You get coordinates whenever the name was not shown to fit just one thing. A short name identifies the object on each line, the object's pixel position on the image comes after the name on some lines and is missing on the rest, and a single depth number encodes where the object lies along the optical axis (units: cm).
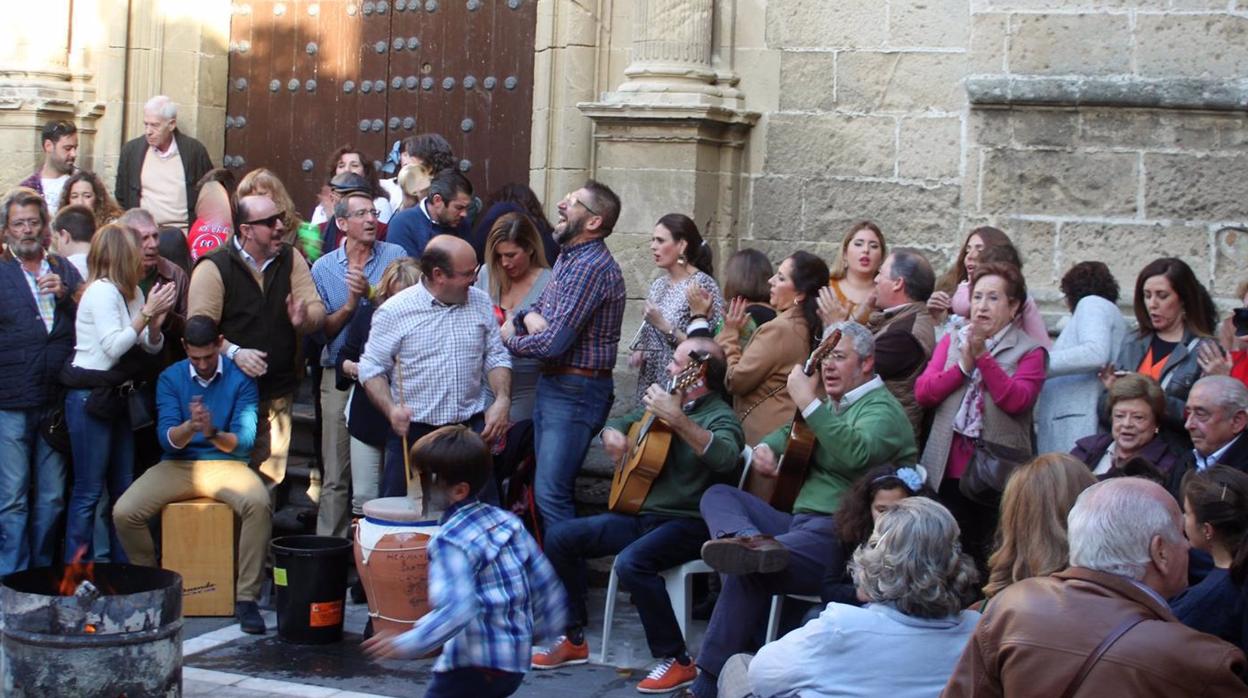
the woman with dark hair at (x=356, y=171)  929
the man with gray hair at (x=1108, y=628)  338
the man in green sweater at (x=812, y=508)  624
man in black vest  796
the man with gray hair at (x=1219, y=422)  595
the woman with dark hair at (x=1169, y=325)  669
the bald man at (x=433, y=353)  743
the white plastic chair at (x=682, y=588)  689
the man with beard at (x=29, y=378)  791
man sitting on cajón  769
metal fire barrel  555
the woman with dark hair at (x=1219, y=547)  446
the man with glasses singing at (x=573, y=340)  743
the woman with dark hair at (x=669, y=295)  768
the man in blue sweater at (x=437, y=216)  838
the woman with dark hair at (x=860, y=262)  772
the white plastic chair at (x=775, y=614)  649
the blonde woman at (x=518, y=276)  784
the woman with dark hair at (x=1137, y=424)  618
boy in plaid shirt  476
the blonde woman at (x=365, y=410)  788
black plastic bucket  728
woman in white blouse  783
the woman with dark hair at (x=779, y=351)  727
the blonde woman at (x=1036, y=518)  493
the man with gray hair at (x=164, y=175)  1023
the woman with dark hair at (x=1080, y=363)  695
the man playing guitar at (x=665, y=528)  677
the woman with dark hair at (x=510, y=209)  848
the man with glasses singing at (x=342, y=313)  812
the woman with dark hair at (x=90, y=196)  902
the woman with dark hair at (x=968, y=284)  701
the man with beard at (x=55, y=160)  1001
